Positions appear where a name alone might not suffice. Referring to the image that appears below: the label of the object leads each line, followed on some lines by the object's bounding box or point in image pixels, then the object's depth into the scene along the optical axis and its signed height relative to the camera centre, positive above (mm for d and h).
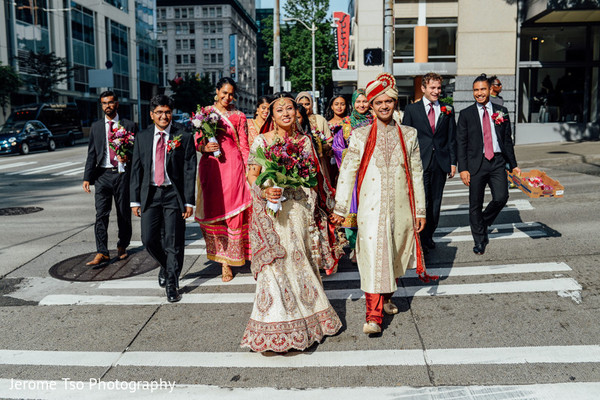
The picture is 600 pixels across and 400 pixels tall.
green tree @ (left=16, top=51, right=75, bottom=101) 41406 +4527
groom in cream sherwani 4793 -590
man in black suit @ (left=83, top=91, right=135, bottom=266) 7105 -525
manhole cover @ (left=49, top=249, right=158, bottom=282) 6859 -1747
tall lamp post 52747 +7539
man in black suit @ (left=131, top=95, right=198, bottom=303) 5891 -561
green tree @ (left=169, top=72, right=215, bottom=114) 68475 +4751
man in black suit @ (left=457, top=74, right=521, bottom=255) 7098 -239
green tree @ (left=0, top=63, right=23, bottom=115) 33719 +3073
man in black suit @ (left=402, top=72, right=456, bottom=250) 6957 -108
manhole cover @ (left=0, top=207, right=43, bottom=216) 11336 -1605
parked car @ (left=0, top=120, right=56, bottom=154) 27531 -239
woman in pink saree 6770 -729
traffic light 12703 +1651
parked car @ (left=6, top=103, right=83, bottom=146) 32500 +876
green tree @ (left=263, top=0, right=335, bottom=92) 61250 +9456
